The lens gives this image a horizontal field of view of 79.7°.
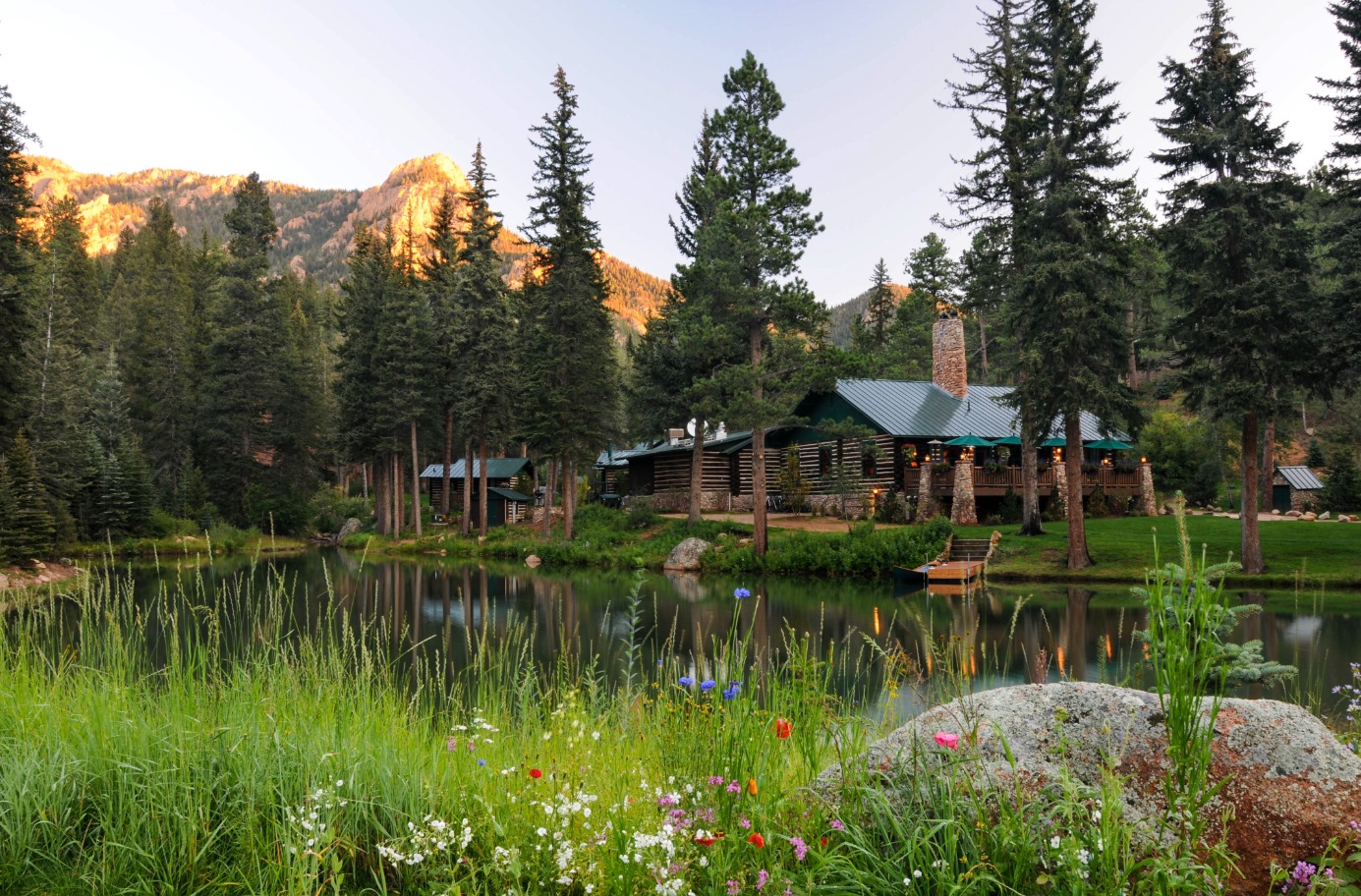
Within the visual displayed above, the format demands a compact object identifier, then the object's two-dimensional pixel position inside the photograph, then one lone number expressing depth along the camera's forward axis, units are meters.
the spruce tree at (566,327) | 34.50
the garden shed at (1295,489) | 37.47
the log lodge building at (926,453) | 33.34
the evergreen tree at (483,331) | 38.69
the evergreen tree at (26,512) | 24.98
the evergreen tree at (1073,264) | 22.66
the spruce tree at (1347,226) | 19.98
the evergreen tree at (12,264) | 25.72
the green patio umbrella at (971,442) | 33.16
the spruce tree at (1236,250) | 20.30
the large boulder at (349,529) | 46.93
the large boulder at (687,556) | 29.33
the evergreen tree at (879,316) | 67.62
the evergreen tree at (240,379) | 45.34
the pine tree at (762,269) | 27.33
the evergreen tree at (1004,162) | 27.44
